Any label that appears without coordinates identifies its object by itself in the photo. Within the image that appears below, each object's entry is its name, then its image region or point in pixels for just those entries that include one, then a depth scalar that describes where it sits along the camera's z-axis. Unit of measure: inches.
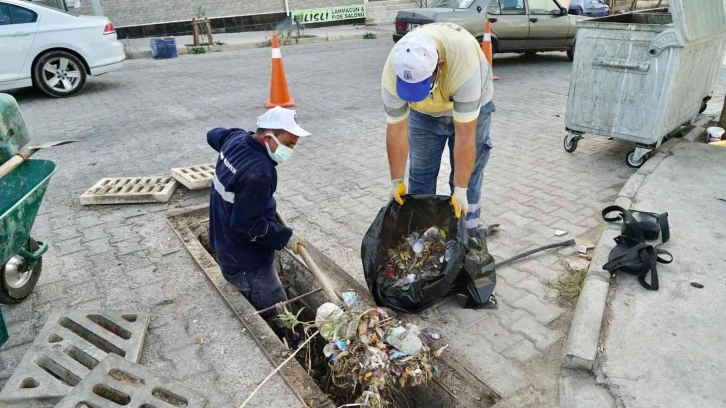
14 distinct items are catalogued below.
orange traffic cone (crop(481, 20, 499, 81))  300.3
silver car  378.9
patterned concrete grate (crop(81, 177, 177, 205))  171.3
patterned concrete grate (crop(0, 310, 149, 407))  88.0
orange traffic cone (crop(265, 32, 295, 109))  262.2
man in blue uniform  104.5
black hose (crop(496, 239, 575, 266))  135.5
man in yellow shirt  100.3
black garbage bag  110.0
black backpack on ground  121.3
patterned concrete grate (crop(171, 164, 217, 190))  178.2
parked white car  291.6
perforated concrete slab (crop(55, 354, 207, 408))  85.7
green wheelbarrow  100.5
